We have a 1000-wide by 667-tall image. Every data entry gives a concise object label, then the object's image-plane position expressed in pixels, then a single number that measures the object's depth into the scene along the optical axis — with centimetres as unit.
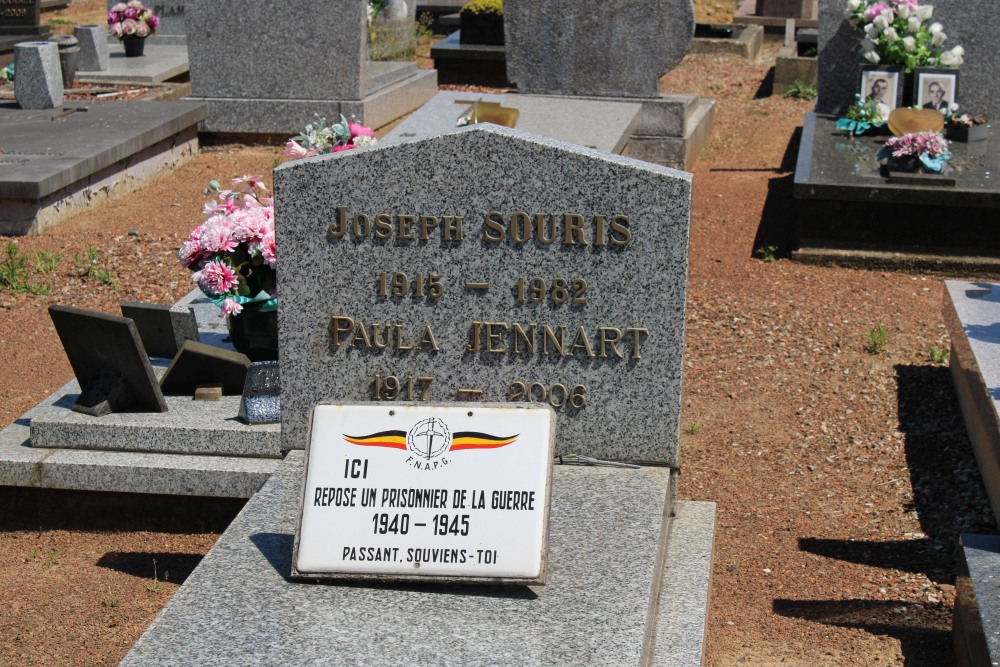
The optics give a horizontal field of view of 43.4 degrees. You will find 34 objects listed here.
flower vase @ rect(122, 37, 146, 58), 1281
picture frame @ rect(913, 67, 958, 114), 919
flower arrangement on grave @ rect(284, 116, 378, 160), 542
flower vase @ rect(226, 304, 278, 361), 494
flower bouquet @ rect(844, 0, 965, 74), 921
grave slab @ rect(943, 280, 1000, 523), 468
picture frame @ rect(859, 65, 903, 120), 926
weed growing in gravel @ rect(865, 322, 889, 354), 648
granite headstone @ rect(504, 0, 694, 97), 966
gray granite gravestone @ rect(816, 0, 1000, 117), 945
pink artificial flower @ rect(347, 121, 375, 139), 548
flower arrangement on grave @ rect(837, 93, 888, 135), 903
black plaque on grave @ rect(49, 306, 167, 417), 453
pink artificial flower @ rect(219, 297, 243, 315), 479
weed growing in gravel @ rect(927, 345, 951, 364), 634
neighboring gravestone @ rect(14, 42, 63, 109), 1013
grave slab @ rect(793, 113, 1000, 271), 765
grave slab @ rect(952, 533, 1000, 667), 337
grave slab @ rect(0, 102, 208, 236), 823
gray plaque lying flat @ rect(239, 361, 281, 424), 455
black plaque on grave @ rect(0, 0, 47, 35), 1514
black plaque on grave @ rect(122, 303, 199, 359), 521
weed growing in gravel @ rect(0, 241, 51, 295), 741
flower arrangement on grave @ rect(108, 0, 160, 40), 1262
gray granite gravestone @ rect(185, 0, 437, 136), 1041
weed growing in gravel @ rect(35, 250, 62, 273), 767
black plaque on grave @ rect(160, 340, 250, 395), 483
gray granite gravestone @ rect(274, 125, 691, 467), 390
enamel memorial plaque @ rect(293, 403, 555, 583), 344
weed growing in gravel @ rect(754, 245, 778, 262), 802
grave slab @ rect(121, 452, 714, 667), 311
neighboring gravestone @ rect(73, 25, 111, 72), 1181
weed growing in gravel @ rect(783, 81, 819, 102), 1316
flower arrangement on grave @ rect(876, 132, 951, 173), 785
